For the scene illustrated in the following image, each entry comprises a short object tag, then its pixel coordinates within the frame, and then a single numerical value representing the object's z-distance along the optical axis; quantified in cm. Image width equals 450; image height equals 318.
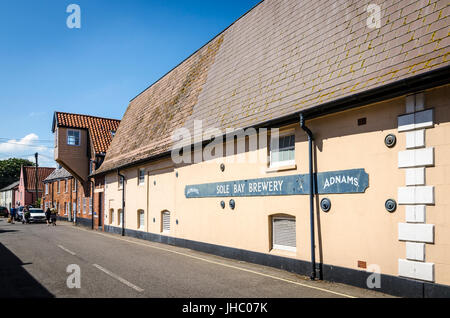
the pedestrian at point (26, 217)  3881
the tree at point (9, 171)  9950
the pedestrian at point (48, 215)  3448
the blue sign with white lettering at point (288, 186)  924
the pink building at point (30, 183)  6500
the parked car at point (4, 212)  5582
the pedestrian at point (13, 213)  4680
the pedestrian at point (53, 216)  3469
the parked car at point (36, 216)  3884
